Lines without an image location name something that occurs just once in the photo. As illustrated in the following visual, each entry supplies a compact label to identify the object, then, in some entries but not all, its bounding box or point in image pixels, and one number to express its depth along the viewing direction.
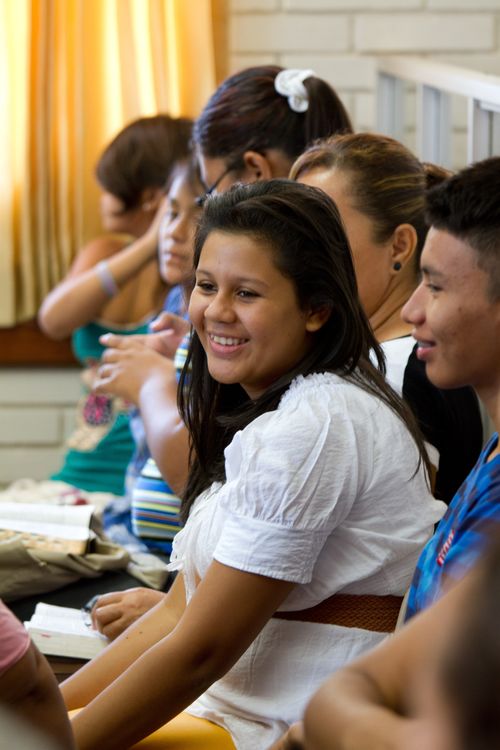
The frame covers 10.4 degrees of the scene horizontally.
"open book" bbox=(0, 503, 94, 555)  3.44
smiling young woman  2.85
